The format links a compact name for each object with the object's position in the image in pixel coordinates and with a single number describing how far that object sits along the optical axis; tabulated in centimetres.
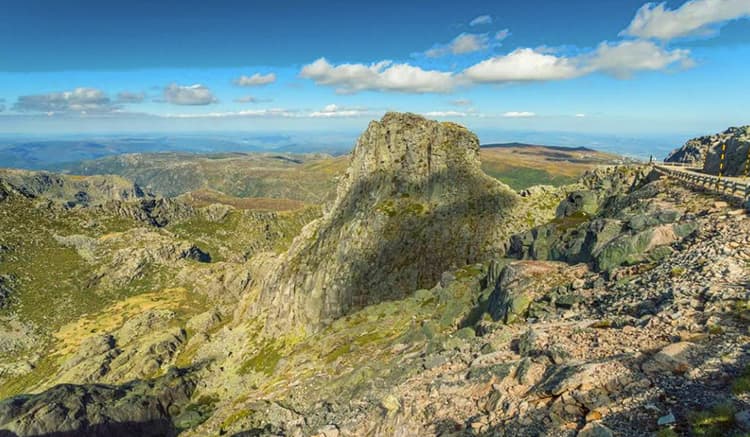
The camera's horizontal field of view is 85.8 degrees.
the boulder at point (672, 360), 1766
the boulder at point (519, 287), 3309
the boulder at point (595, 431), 1546
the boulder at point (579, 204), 6491
